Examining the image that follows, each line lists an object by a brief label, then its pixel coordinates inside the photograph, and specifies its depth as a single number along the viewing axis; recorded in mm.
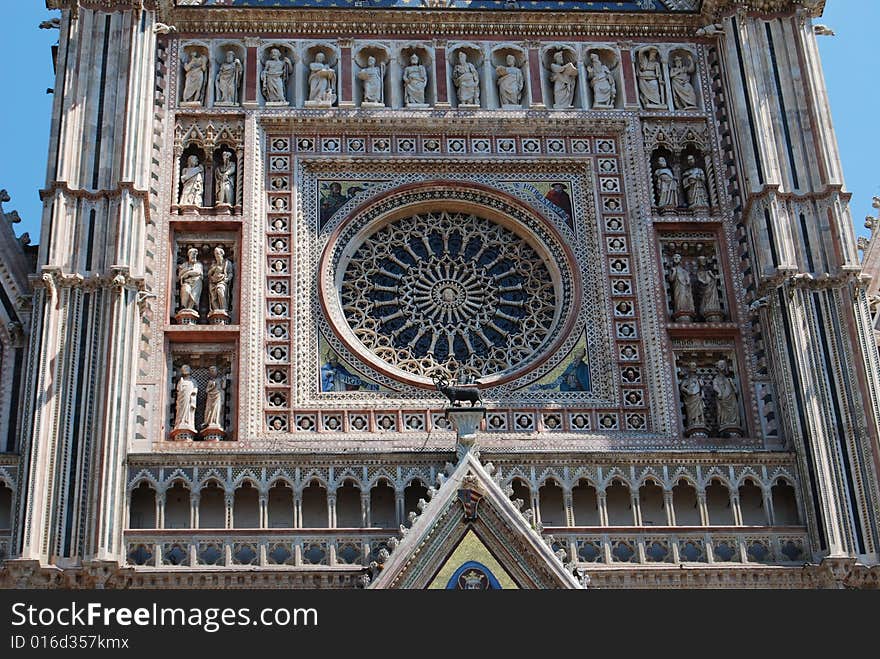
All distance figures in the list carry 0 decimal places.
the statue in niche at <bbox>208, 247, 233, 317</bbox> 22297
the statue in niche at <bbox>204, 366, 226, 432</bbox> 21328
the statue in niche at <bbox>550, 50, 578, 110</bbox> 24547
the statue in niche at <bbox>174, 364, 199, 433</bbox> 21247
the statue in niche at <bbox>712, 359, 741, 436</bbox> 21828
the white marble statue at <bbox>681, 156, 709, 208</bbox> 23797
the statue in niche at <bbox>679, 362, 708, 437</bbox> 21781
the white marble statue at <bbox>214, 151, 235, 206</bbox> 23297
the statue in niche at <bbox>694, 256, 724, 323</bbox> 22812
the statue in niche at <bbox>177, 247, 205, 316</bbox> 22328
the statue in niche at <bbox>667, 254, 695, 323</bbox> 22766
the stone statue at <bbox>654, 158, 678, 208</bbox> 23781
